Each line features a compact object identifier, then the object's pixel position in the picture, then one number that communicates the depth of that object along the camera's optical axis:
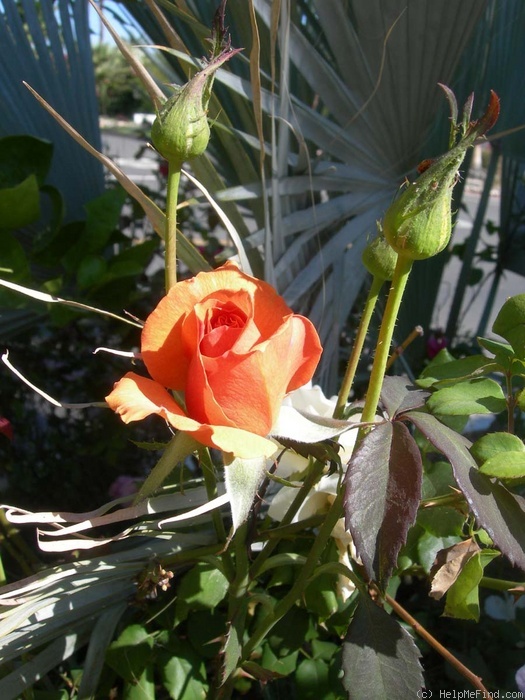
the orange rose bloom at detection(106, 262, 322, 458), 0.37
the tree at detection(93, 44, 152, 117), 9.62
